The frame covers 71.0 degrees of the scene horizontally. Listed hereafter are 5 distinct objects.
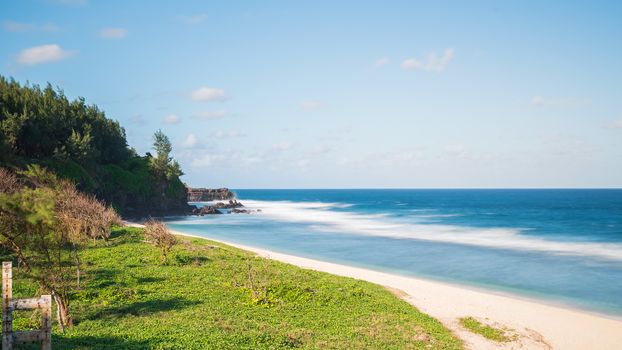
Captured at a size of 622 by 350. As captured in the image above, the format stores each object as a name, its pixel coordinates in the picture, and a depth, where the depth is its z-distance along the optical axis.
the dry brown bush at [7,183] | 35.65
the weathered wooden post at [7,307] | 12.60
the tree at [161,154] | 94.62
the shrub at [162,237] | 37.00
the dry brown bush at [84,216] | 23.91
